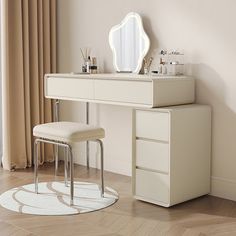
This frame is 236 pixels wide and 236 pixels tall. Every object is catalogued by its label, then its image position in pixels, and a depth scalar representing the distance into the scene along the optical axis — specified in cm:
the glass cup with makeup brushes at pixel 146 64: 376
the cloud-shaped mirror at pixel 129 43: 379
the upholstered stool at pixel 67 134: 322
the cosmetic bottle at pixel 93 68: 405
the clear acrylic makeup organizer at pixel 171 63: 356
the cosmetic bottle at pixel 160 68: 363
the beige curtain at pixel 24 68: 417
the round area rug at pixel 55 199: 314
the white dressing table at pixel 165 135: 316
